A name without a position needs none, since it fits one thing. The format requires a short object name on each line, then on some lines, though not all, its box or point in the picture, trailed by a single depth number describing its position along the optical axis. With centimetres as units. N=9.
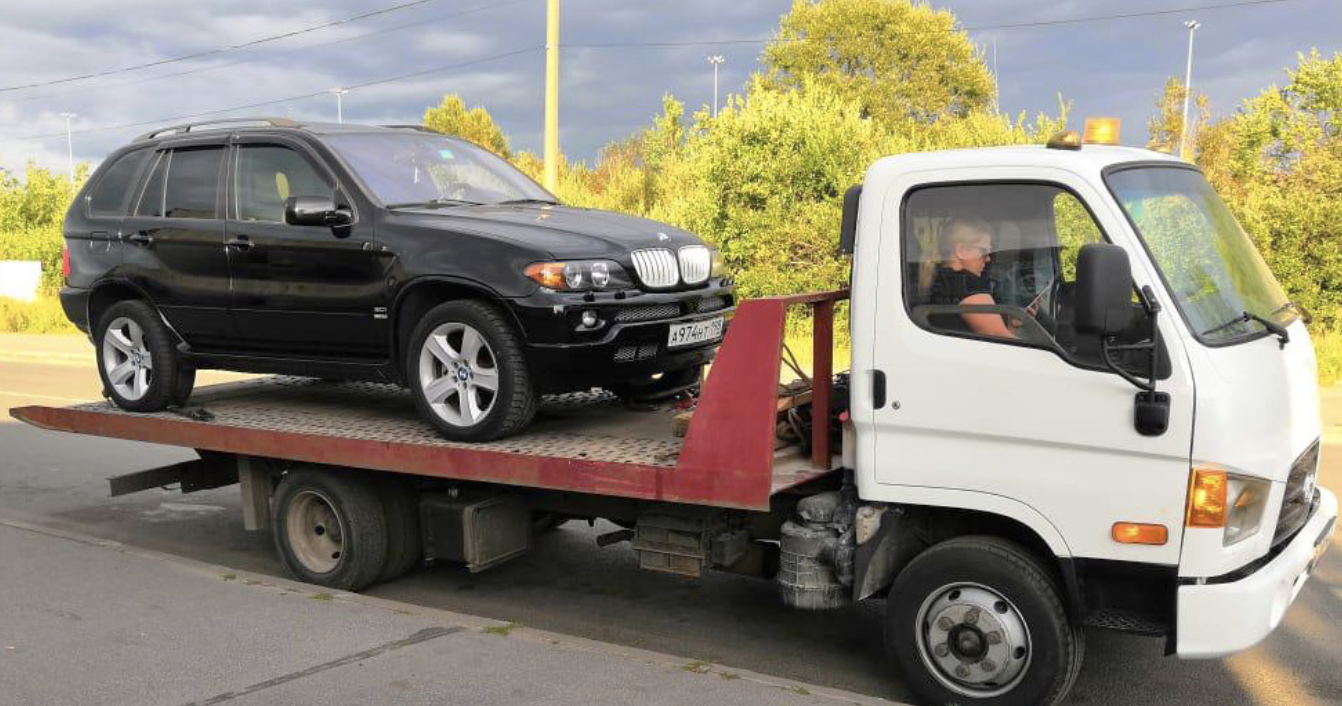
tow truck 367
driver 403
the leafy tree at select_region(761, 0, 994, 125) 4638
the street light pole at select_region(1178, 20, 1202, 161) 2317
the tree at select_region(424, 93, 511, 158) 5428
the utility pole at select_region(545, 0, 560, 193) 1866
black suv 524
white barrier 3092
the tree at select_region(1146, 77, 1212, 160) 2361
